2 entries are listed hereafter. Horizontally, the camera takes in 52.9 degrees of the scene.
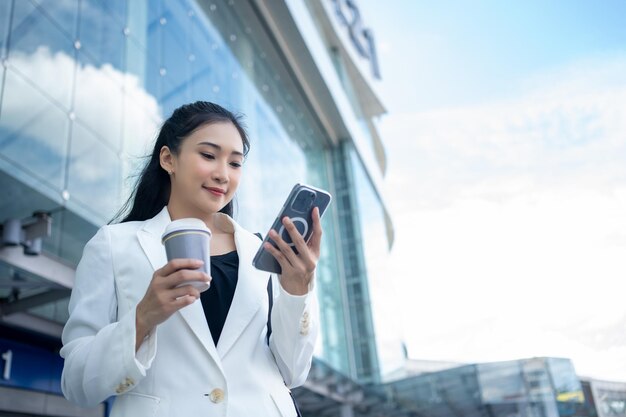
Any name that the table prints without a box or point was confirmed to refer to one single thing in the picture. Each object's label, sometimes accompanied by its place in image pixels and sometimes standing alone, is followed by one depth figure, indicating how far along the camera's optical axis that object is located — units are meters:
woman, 1.40
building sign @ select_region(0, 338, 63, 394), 7.23
